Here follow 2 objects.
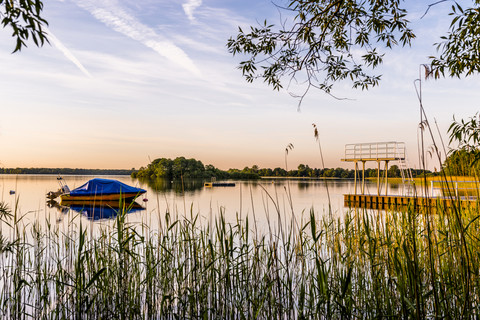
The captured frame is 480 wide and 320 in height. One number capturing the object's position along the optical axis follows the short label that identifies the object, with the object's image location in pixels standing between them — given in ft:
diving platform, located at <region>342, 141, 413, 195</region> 85.55
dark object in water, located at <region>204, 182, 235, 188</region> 200.55
